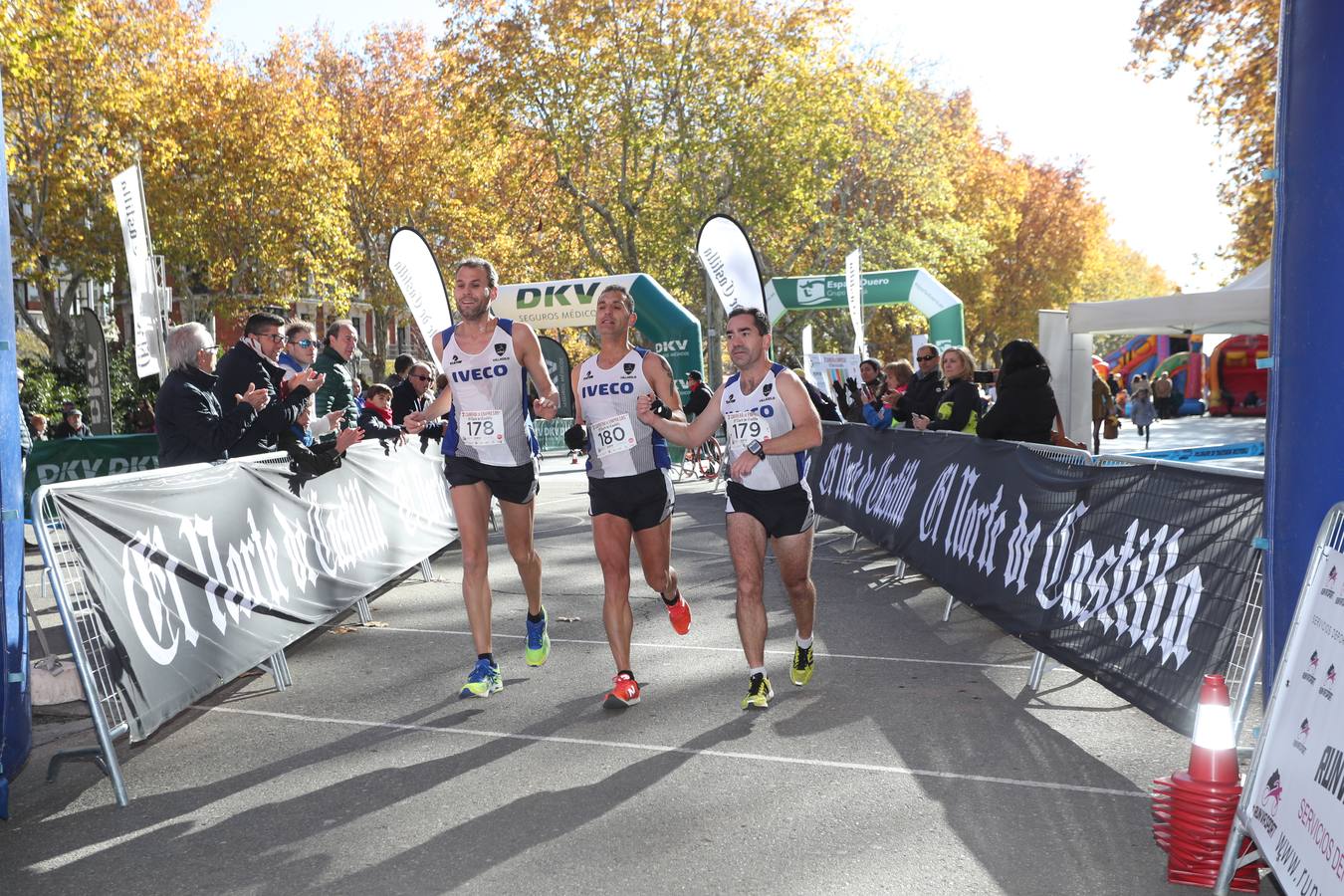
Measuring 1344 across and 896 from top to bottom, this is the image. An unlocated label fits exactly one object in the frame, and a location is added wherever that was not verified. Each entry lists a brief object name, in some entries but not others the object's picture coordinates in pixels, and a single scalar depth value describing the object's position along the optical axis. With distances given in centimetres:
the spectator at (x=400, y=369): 1212
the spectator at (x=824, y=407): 1458
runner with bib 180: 607
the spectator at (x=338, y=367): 918
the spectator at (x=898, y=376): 1257
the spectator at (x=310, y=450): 739
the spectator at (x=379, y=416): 948
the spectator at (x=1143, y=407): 3175
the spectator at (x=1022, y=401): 837
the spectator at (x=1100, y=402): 2408
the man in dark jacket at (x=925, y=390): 1159
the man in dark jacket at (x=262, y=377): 720
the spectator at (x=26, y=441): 958
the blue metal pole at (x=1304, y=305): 387
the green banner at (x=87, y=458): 1379
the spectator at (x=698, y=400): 713
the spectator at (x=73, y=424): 1934
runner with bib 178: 626
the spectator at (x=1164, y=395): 4412
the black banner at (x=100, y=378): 1800
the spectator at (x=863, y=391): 1516
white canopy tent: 1497
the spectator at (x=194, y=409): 680
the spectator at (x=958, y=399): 1010
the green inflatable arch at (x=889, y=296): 2655
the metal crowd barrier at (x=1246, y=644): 409
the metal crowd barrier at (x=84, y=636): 446
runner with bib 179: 587
